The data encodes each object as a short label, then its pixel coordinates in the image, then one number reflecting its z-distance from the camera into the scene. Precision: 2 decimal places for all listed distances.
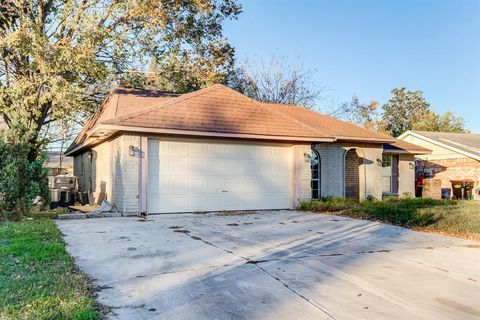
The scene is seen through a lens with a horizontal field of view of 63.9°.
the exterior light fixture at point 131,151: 10.62
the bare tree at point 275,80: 28.33
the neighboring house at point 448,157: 21.36
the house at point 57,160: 38.47
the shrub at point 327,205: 12.31
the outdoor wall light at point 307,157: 13.28
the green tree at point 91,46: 13.49
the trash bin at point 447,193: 22.09
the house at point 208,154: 10.85
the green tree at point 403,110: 43.16
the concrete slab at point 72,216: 10.16
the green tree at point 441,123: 38.31
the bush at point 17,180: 9.57
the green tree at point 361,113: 33.41
